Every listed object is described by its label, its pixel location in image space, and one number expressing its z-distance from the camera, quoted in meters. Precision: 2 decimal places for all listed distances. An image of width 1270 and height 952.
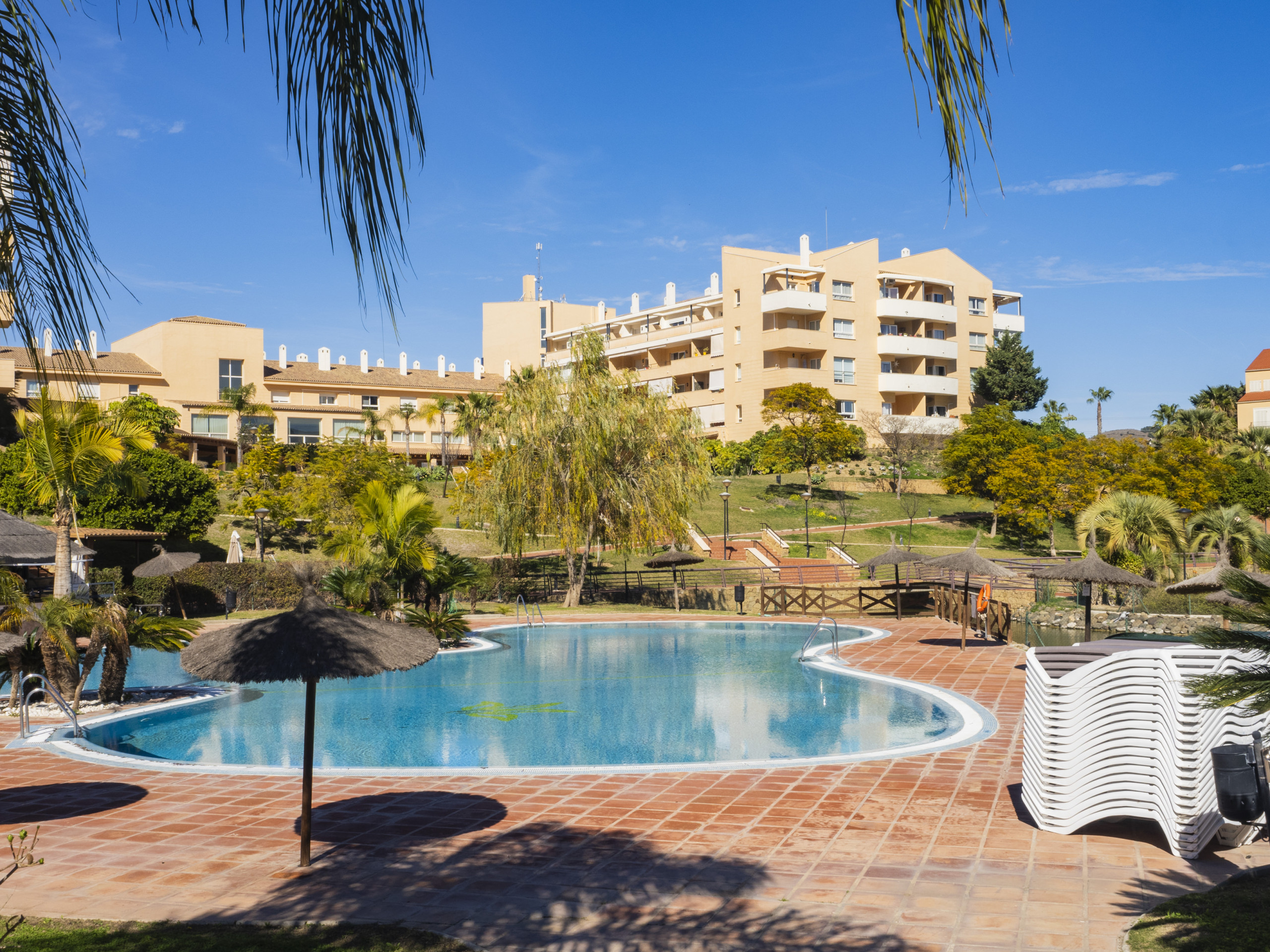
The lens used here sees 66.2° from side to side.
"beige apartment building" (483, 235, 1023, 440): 62.84
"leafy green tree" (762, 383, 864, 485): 53.53
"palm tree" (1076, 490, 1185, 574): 32.38
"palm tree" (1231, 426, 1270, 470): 52.50
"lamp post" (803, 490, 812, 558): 40.81
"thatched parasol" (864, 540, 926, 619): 23.41
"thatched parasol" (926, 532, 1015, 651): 20.47
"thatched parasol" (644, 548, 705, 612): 28.50
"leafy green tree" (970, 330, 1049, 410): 65.44
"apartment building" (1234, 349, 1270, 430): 70.25
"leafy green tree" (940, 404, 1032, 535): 50.81
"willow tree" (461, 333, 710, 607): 26.92
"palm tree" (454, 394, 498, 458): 48.25
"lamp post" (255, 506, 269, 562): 38.97
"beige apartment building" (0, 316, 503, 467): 62.16
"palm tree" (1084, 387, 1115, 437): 68.81
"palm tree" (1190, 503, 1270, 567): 30.61
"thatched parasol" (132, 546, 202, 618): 27.02
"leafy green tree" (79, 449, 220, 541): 33.44
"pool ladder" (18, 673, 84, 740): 10.22
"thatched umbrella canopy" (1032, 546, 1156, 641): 16.86
